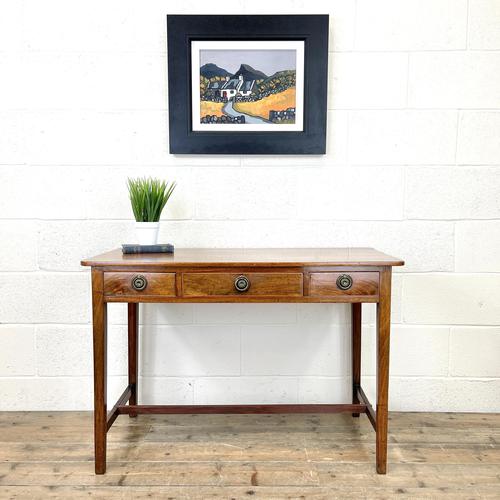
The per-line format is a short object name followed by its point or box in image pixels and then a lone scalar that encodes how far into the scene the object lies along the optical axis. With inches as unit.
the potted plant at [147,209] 79.5
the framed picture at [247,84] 88.5
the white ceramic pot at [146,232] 79.7
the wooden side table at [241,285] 69.6
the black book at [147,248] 78.5
